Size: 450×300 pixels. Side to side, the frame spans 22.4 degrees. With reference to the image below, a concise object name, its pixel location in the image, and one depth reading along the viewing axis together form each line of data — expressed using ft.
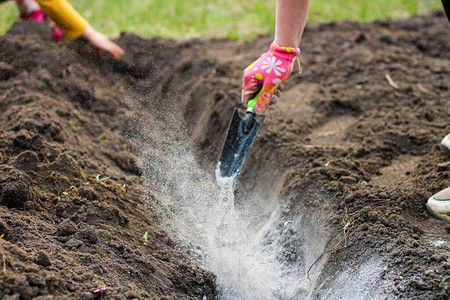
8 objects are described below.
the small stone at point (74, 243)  6.83
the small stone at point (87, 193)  7.21
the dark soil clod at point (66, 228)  6.89
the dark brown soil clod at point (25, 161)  7.19
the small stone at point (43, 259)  6.56
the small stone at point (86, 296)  6.51
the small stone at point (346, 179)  7.49
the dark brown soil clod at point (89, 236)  6.91
